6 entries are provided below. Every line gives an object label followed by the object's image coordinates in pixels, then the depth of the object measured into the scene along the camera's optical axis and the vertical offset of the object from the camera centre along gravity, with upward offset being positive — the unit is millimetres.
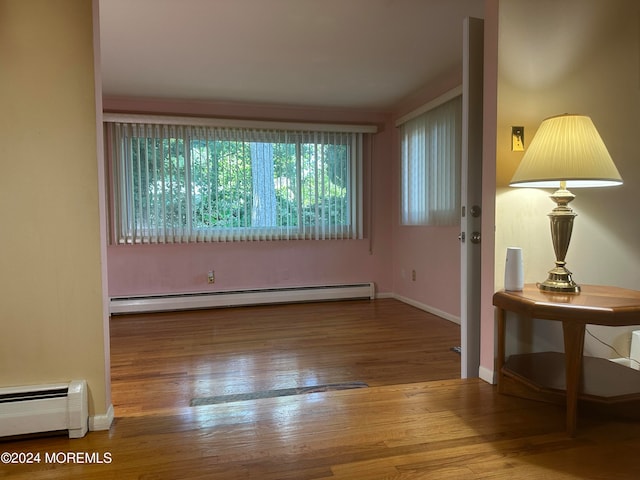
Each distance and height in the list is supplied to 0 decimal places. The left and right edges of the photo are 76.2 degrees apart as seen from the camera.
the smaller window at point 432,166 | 3668 +546
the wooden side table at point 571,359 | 1607 -671
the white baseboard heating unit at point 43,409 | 1604 -734
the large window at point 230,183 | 4230 +438
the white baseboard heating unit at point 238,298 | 4298 -828
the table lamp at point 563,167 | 1728 +227
